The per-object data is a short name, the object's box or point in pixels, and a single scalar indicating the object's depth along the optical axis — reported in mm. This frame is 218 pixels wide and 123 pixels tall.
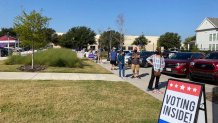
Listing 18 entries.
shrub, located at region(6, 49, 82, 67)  11929
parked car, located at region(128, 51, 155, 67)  13921
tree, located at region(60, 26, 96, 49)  47234
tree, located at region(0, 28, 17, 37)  63262
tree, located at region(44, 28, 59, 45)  52073
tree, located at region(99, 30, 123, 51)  37341
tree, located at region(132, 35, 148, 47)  50479
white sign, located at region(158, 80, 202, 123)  2543
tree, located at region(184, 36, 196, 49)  64007
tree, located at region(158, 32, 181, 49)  48327
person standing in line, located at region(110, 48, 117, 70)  11290
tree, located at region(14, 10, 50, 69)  10724
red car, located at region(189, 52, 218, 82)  7310
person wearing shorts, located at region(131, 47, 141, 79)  8828
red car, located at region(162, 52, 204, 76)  8989
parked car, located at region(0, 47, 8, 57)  25008
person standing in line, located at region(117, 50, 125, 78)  9190
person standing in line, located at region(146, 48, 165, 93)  6097
